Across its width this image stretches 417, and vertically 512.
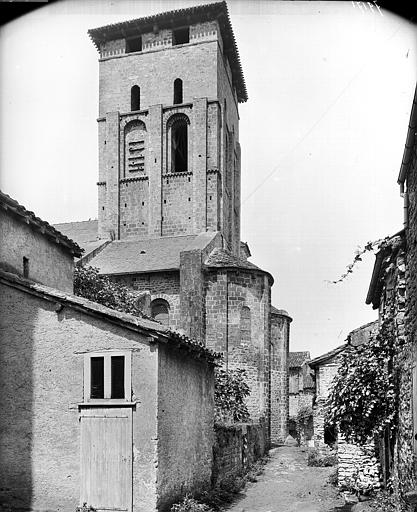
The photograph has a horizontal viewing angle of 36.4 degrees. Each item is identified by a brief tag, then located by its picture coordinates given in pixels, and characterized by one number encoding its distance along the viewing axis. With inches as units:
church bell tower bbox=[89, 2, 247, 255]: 1364.4
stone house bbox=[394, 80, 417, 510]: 369.7
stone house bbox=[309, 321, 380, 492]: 588.7
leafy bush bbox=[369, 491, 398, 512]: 448.9
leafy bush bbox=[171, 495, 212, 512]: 478.9
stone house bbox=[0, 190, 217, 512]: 459.5
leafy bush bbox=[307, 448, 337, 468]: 927.0
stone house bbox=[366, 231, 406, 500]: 407.5
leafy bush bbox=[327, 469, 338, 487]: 704.4
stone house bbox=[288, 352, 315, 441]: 1803.6
